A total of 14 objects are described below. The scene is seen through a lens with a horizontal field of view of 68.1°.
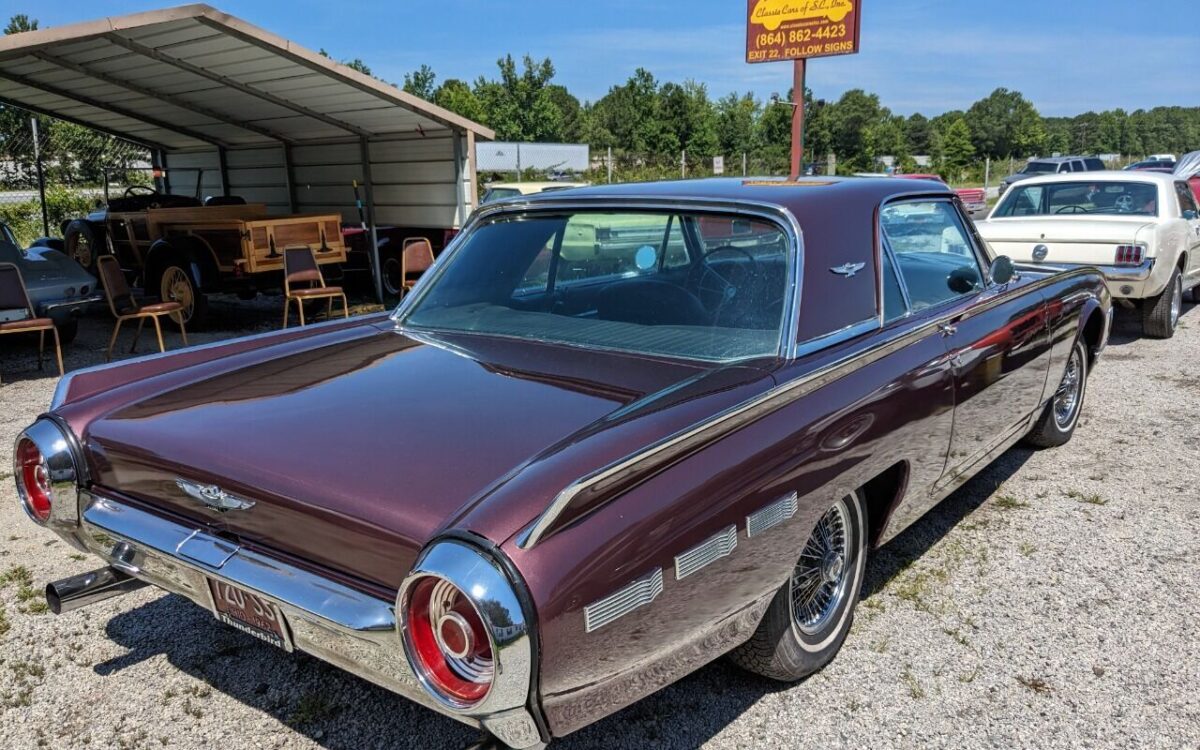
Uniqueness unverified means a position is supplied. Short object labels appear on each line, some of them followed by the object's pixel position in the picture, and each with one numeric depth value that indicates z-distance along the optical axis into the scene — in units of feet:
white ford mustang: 23.90
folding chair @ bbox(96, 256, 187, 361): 25.86
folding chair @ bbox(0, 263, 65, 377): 23.80
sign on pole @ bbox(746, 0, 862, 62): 54.85
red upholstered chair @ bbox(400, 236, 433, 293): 30.53
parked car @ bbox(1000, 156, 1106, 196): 79.41
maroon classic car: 5.76
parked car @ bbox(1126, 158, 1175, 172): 90.56
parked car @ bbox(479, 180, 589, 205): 45.59
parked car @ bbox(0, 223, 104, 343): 26.45
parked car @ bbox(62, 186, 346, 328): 31.37
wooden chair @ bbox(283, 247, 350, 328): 30.19
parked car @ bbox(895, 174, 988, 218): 69.17
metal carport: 28.40
